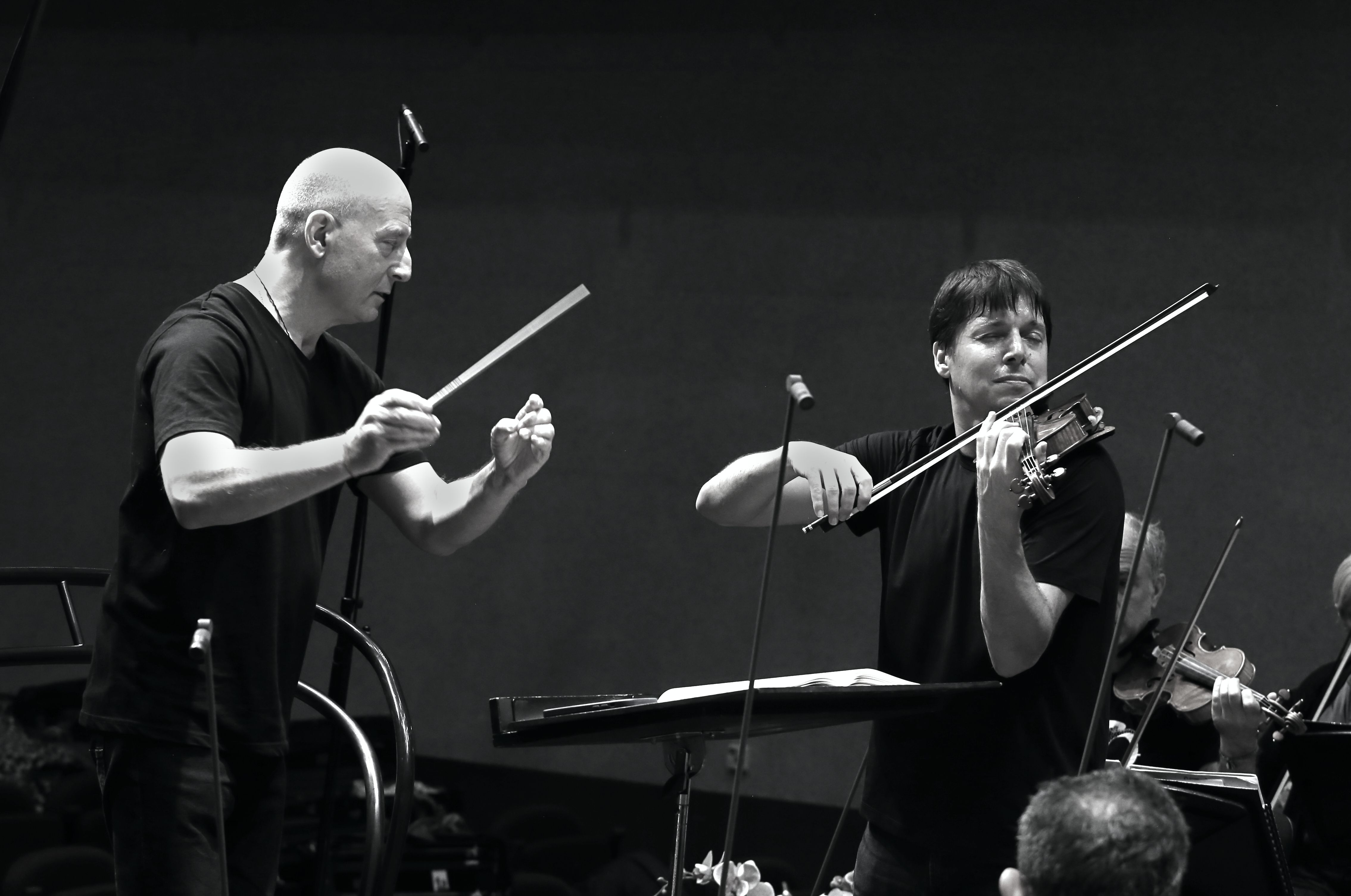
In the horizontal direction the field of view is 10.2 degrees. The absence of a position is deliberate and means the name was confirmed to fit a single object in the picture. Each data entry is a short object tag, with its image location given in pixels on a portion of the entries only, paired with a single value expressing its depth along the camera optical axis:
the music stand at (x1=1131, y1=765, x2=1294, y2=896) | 10.41
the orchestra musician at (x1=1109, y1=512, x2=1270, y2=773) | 11.66
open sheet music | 9.88
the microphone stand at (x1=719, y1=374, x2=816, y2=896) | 9.59
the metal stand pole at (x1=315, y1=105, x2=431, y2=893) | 11.01
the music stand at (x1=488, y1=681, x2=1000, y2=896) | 9.79
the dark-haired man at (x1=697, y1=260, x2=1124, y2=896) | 10.22
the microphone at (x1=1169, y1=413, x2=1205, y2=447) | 9.73
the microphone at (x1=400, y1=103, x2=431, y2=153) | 11.10
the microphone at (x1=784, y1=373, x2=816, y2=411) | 9.59
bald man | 10.04
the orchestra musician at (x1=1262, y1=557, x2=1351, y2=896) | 11.26
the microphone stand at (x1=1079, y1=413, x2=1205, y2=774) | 9.71
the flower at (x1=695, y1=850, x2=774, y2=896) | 10.78
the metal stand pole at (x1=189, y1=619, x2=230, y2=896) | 9.53
